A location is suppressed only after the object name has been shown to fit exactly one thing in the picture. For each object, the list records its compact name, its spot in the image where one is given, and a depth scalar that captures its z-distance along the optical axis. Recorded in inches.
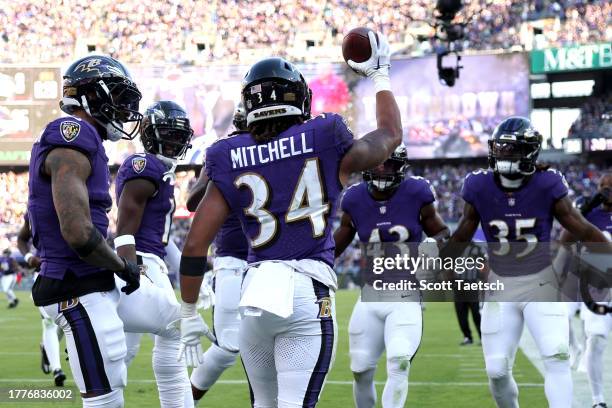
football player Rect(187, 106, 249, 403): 519.2
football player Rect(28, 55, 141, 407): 314.7
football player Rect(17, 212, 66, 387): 663.1
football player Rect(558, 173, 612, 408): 571.2
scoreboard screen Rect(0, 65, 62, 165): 2561.5
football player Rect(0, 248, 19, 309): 1702.8
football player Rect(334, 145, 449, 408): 484.7
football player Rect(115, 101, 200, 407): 382.0
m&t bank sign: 2359.7
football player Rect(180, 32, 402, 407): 300.4
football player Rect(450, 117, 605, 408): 466.3
